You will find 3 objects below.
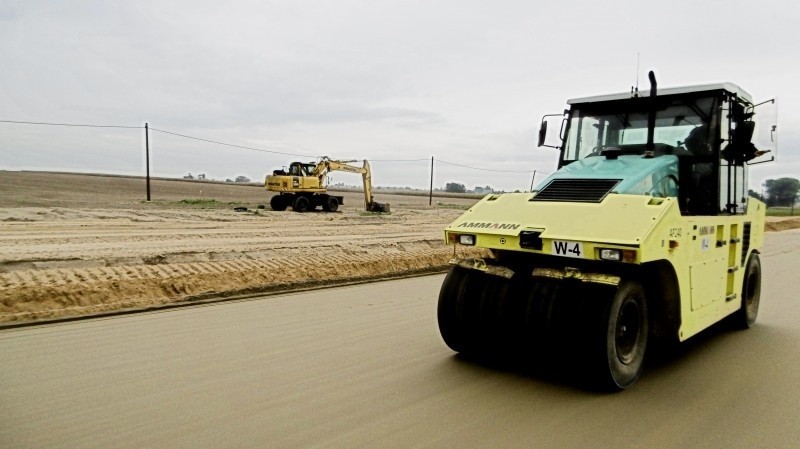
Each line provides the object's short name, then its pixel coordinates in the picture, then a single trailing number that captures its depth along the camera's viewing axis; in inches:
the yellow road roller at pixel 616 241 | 178.5
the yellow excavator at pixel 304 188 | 1154.7
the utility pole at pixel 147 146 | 1203.4
